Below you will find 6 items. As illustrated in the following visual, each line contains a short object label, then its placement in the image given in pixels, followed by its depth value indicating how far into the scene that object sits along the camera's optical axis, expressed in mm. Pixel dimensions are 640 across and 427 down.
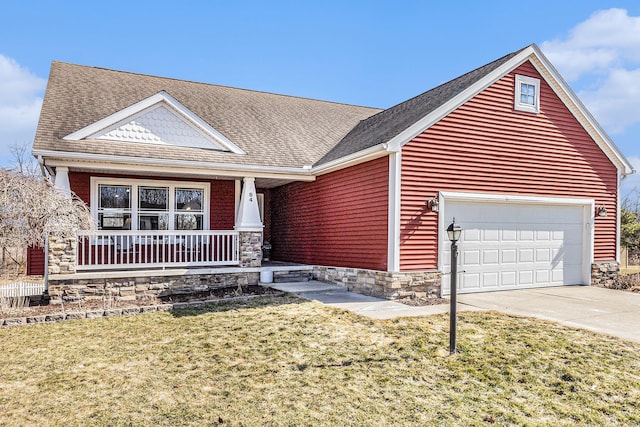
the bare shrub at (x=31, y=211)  7703
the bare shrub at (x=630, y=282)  10738
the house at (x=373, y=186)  9109
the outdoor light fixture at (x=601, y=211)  11266
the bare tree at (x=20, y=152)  20436
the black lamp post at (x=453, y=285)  5371
